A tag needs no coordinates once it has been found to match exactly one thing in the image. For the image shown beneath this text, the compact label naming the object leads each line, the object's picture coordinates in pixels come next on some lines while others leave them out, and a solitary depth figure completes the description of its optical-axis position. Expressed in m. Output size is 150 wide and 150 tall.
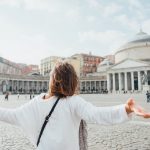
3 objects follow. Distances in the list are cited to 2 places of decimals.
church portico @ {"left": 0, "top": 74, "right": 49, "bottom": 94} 94.81
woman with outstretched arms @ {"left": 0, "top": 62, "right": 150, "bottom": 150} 2.59
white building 91.25
